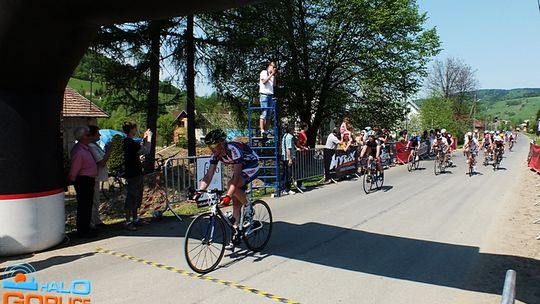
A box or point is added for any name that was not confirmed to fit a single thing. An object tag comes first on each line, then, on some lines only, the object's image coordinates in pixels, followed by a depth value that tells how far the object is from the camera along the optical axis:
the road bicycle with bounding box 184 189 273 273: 5.98
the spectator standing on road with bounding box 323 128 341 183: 17.00
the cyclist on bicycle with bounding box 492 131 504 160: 22.59
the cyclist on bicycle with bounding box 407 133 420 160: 22.39
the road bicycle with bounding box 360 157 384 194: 14.09
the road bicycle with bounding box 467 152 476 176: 19.27
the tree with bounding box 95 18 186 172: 15.95
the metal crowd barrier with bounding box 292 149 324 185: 15.04
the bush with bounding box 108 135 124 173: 23.45
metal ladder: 13.17
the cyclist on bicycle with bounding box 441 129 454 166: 20.72
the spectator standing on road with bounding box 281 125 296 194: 13.75
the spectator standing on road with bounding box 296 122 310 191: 15.39
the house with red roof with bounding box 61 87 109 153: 32.69
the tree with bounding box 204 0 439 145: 25.58
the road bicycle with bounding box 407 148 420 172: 21.91
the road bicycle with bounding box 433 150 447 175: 19.67
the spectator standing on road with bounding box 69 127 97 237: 8.00
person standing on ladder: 12.91
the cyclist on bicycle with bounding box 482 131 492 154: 24.30
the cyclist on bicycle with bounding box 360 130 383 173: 14.48
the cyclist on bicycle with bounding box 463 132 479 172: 19.36
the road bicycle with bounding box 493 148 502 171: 22.52
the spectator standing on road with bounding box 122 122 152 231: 8.70
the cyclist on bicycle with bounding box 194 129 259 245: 6.32
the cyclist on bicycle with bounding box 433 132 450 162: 20.03
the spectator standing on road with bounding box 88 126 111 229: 8.45
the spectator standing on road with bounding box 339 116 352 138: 18.50
